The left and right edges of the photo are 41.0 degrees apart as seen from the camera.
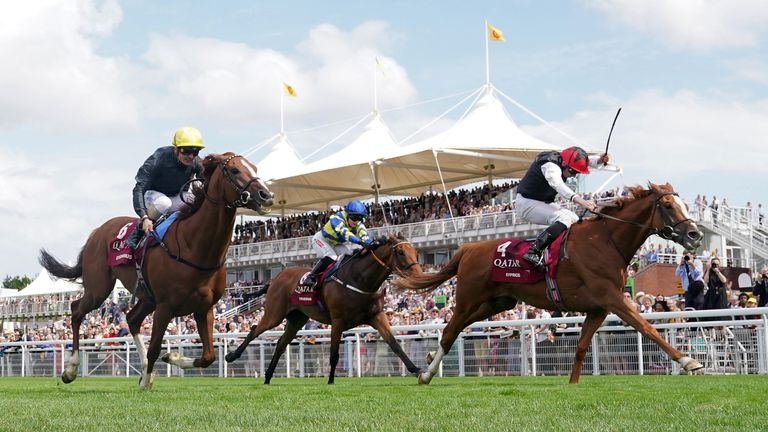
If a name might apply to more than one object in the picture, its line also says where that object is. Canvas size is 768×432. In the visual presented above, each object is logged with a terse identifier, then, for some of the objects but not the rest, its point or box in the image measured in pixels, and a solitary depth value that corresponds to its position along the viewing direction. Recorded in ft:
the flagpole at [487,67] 122.62
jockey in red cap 31.60
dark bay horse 37.81
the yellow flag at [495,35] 127.85
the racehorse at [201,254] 29.63
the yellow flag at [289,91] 162.50
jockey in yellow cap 32.71
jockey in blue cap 40.29
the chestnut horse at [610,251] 29.86
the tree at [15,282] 452.35
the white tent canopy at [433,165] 116.26
